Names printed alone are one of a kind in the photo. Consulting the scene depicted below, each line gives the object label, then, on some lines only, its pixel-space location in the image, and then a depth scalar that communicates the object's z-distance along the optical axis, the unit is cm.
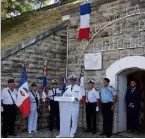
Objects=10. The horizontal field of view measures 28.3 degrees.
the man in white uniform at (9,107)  748
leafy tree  1405
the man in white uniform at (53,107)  847
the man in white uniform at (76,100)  732
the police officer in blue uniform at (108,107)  761
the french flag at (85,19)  871
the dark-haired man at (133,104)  778
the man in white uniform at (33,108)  809
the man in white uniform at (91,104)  791
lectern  713
